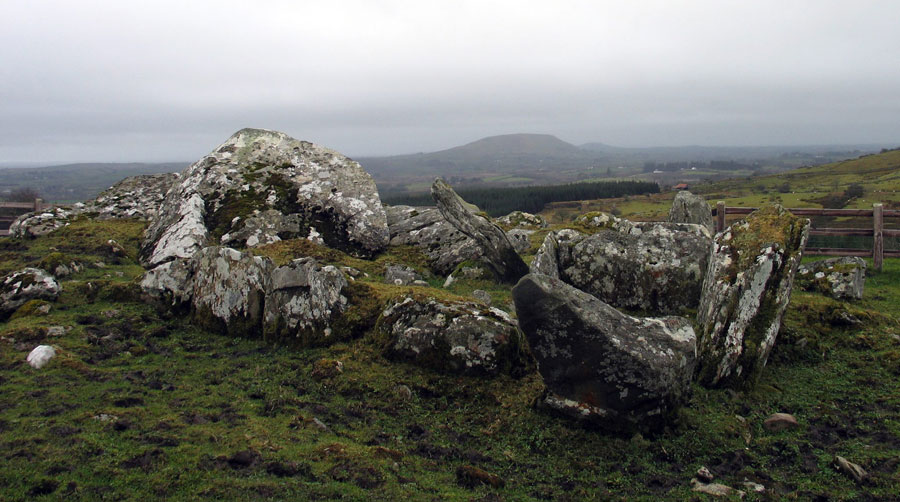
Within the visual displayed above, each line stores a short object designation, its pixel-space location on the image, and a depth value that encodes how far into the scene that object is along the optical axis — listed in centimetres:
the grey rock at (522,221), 2811
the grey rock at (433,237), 1723
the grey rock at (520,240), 1964
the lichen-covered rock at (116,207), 2033
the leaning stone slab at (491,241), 1486
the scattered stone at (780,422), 769
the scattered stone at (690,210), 1833
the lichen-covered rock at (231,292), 1093
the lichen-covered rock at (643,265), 1305
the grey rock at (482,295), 1312
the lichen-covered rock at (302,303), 1041
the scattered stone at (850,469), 629
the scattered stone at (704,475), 649
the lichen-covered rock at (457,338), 904
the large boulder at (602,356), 750
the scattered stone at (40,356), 855
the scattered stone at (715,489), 614
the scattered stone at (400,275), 1500
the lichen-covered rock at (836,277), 1409
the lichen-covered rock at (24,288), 1112
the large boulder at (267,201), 1716
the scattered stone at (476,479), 635
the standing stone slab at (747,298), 891
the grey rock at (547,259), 1360
